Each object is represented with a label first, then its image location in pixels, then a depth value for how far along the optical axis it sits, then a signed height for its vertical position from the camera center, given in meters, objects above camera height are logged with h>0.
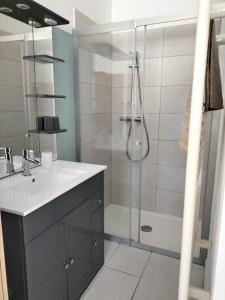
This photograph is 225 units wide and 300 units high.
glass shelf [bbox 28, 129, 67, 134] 1.78 -0.19
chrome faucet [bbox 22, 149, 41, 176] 1.63 -0.39
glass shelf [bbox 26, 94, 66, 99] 1.75 +0.10
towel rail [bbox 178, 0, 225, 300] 0.50 -0.06
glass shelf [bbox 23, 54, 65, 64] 1.71 +0.38
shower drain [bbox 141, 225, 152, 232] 2.54 -1.35
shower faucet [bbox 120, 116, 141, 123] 2.66 -0.12
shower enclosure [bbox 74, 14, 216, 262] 2.33 -0.13
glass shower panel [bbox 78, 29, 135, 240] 2.33 -0.05
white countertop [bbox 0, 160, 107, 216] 1.11 -0.48
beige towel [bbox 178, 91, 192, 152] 0.77 -0.08
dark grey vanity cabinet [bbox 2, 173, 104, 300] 1.11 -0.79
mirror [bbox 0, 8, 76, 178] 1.54 +0.14
